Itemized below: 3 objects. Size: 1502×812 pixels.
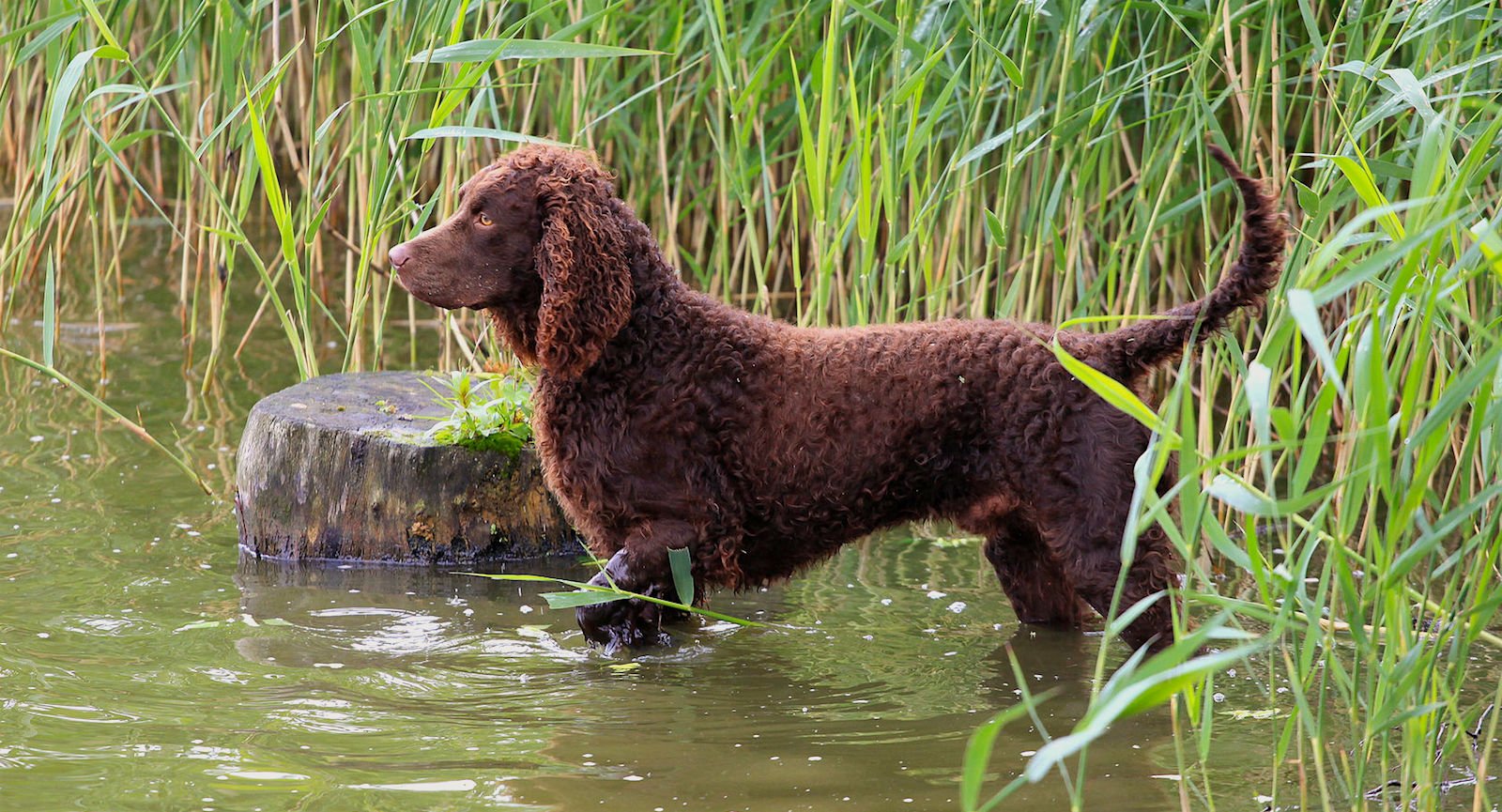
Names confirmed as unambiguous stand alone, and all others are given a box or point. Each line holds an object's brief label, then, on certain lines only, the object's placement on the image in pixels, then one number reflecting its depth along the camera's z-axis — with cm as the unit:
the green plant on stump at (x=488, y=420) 837
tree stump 837
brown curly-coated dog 661
